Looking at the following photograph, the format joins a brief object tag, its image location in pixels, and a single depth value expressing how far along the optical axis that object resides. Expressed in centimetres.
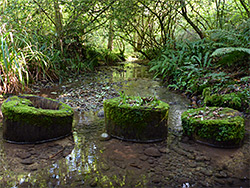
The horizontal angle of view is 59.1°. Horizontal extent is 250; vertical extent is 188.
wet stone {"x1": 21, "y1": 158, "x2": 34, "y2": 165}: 250
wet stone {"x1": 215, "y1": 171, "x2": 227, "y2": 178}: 228
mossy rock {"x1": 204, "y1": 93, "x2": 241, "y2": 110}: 383
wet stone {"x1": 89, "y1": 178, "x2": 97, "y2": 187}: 216
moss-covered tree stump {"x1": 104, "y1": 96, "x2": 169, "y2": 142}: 305
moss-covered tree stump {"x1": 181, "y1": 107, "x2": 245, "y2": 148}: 286
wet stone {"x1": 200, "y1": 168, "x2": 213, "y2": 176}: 232
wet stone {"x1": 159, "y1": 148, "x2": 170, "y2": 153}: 284
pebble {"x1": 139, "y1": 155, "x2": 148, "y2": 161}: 263
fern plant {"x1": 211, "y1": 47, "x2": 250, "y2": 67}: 451
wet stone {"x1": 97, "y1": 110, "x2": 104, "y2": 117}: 410
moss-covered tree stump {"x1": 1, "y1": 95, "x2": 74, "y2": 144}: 290
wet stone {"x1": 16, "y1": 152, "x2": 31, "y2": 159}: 263
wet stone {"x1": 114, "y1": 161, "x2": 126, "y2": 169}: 249
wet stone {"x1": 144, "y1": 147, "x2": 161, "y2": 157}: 274
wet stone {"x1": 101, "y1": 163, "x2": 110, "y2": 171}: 244
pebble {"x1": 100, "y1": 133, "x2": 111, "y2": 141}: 317
